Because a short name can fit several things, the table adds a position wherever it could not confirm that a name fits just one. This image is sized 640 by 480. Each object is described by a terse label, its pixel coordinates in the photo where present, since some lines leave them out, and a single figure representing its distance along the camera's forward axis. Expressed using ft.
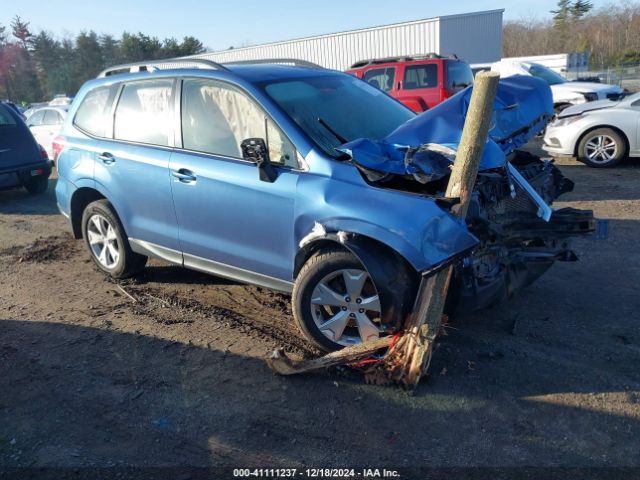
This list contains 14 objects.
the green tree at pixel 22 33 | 176.14
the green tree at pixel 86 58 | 168.04
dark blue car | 31.19
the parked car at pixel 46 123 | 42.96
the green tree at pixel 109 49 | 174.70
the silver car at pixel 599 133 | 29.81
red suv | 35.99
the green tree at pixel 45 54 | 170.71
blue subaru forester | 11.14
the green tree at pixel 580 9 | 203.51
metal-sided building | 84.64
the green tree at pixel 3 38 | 158.69
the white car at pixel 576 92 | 48.98
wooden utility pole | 10.63
